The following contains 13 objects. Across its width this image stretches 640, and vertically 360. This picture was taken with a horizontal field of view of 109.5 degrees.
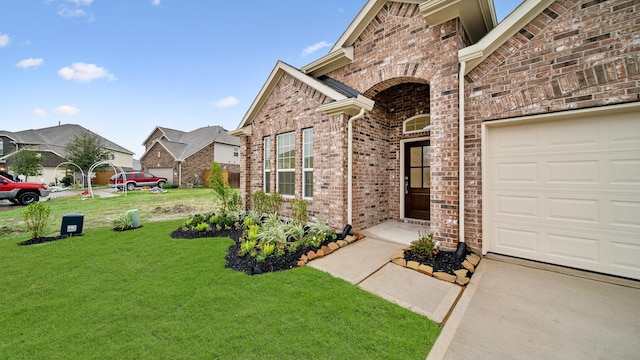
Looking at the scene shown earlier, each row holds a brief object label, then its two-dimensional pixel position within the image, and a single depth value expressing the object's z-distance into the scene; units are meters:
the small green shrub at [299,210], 5.79
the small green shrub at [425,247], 3.97
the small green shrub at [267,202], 6.76
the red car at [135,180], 20.36
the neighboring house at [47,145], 25.75
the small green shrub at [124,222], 7.00
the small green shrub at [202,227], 6.44
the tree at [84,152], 21.80
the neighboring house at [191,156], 25.17
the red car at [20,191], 11.66
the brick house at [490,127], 3.21
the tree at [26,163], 20.53
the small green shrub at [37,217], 5.86
